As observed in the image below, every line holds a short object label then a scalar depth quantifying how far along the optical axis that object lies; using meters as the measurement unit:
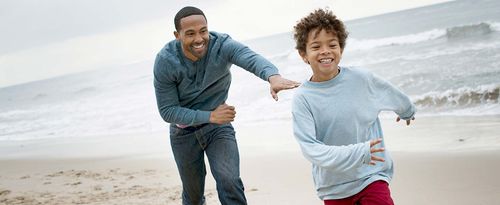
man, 3.69
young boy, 2.79
